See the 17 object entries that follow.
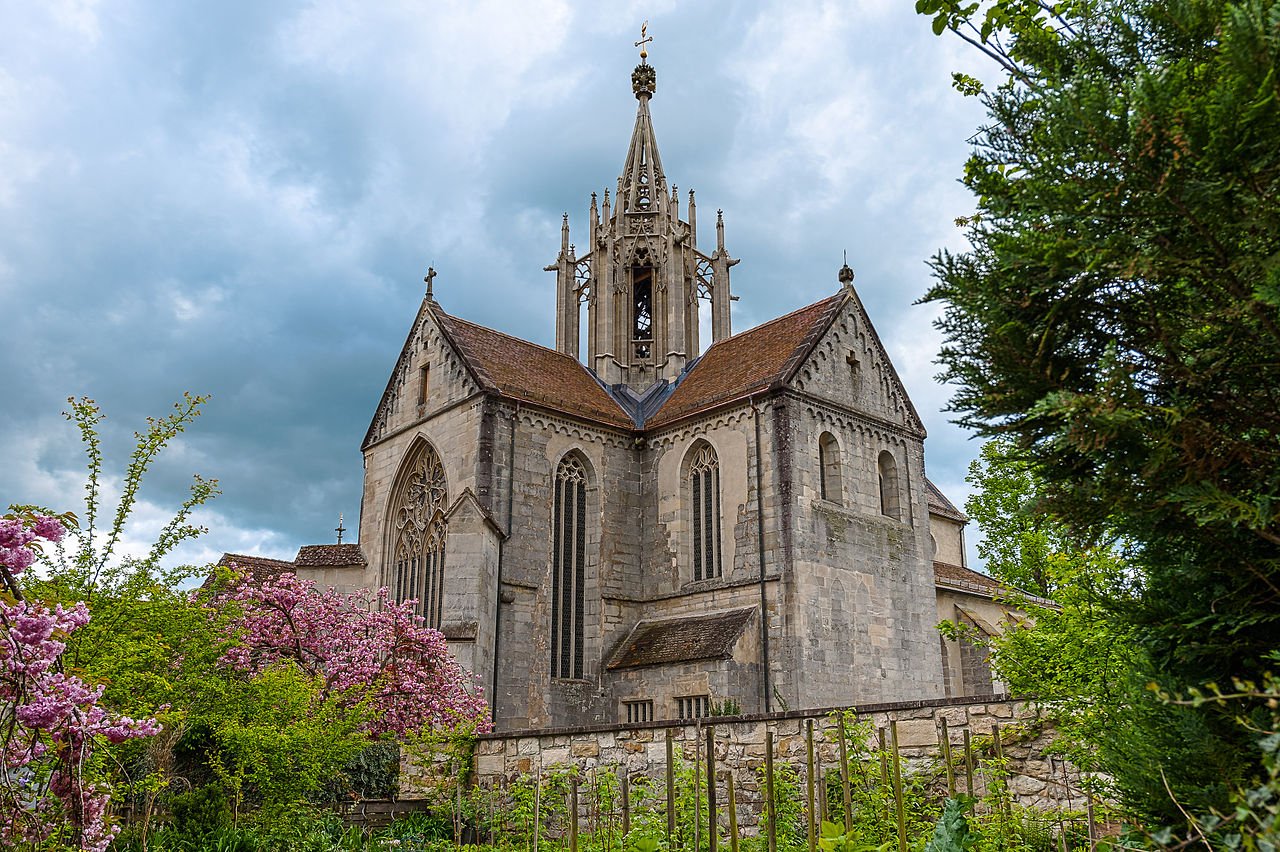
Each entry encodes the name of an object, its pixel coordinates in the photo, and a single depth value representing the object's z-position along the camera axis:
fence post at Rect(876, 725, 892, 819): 8.33
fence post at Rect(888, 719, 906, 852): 6.25
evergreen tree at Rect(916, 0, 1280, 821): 4.12
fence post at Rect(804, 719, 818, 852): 6.73
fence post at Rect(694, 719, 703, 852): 7.07
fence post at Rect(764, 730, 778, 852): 6.59
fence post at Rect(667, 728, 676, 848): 7.61
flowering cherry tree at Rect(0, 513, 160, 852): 5.37
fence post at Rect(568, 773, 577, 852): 7.44
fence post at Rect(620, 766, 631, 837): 8.53
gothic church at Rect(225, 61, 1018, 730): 21.73
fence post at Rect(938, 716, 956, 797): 6.85
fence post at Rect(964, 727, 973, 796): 7.46
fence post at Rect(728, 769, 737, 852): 6.47
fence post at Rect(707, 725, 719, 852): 6.66
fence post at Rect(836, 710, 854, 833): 7.21
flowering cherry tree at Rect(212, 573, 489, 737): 18.28
